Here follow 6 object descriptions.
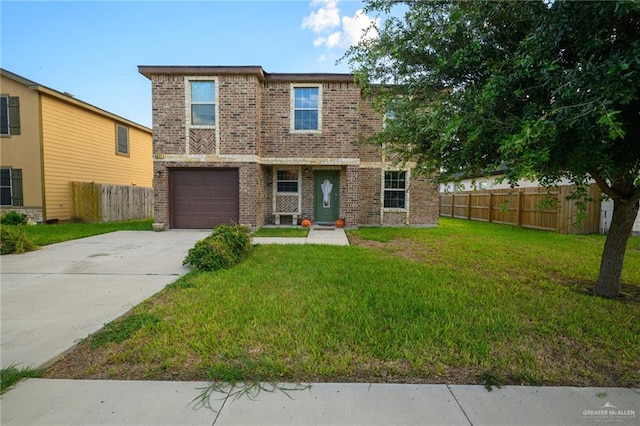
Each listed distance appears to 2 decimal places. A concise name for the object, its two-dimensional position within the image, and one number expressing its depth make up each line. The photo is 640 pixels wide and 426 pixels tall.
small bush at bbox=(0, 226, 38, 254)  7.11
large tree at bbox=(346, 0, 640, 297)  2.42
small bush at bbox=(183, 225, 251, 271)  5.75
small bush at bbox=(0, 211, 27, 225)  12.04
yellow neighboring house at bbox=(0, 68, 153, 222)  12.88
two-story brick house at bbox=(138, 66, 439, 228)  10.75
